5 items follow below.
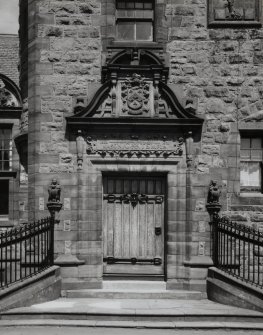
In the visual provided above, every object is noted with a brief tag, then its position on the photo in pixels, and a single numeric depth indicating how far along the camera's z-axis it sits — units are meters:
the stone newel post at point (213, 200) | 11.61
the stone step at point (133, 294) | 11.25
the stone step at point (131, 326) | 9.00
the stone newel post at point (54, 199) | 11.52
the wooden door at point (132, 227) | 11.88
